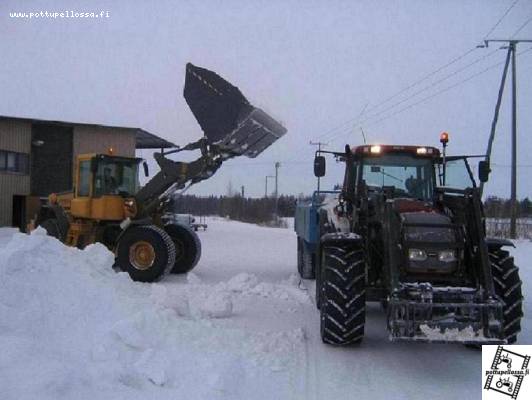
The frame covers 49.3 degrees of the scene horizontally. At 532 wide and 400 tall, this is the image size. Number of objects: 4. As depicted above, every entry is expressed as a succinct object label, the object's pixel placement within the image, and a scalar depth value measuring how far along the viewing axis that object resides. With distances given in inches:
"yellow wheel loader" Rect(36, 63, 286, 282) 462.6
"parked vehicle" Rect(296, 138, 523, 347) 225.1
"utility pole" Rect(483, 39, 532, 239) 900.6
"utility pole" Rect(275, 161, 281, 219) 2154.8
